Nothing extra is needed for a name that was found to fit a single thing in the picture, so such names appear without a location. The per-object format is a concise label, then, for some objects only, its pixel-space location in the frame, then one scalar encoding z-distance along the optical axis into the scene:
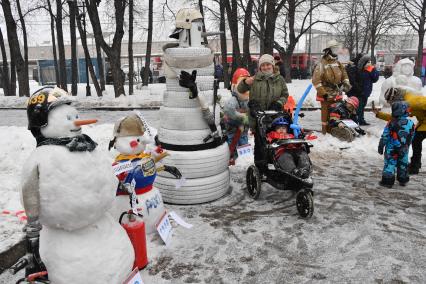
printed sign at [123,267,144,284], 2.57
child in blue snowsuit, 4.97
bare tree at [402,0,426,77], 18.97
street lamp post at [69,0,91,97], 16.09
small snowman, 3.49
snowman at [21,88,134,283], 2.19
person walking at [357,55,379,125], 9.32
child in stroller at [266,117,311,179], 4.39
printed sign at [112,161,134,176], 3.08
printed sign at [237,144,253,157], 5.30
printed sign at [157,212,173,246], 3.66
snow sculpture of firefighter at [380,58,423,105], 6.71
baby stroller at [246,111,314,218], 4.27
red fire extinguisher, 3.16
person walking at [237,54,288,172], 5.31
